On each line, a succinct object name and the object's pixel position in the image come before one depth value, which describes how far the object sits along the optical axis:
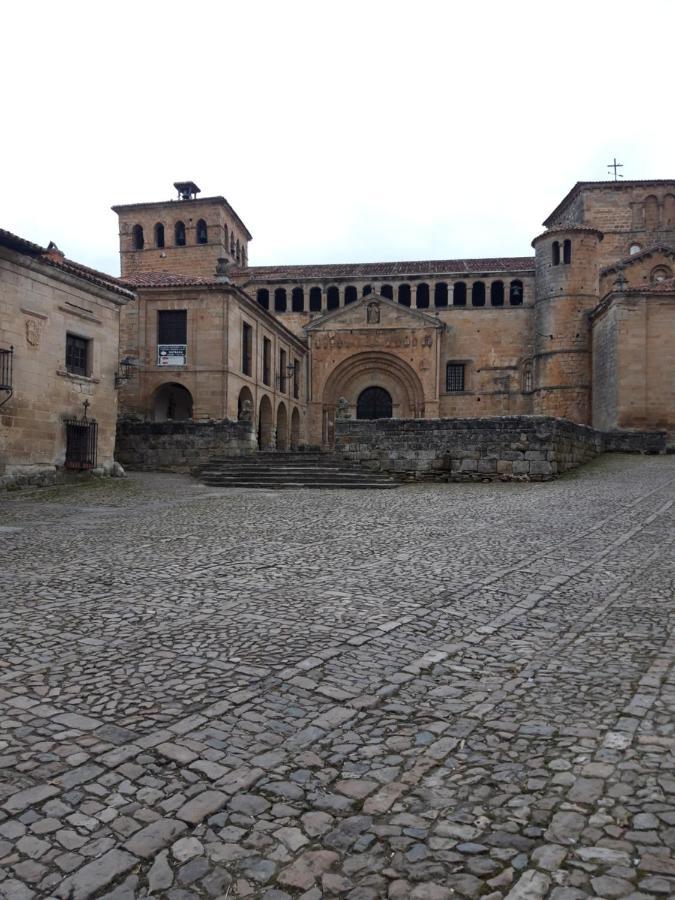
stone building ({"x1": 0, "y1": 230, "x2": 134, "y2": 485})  15.48
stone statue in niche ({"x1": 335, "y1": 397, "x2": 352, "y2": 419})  20.20
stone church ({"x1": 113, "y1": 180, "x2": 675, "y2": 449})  28.41
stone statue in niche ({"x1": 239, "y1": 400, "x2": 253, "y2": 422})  21.26
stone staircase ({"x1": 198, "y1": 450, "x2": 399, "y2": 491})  16.84
